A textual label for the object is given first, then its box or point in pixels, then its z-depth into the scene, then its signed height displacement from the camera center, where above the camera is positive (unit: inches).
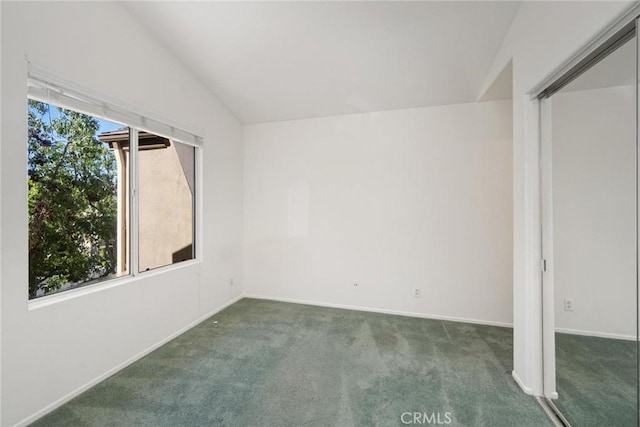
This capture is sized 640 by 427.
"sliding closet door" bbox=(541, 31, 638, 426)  47.4 -6.0
